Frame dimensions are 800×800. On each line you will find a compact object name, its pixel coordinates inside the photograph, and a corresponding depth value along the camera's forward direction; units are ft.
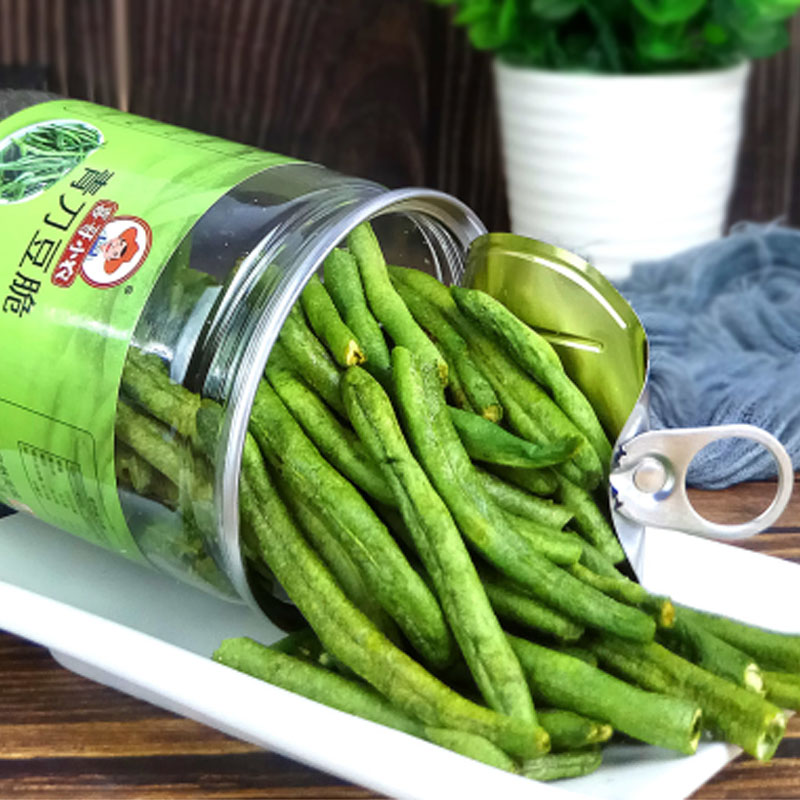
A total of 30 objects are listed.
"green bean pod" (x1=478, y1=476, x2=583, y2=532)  1.56
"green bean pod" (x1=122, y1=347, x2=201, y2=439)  1.54
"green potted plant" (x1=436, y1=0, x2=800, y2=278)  2.46
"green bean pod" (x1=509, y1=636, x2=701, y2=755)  1.44
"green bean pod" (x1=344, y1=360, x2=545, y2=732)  1.46
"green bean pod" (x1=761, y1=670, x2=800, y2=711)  1.49
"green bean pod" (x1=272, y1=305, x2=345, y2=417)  1.59
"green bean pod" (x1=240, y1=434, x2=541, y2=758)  1.44
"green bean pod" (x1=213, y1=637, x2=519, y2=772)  1.47
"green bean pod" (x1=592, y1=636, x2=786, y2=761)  1.44
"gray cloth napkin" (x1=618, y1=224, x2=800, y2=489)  1.99
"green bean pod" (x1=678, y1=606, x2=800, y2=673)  1.52
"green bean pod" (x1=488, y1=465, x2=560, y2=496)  1.58
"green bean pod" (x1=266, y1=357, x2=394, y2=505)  1.55
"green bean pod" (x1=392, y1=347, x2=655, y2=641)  1.49
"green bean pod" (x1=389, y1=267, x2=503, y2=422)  1.60
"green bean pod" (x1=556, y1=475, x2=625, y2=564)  1.58
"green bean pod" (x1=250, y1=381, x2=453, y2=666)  1.50
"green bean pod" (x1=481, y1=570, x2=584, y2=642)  1.51
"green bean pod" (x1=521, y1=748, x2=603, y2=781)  1.44
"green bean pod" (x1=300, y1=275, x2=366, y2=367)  1.58
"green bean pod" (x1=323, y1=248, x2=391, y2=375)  1.61
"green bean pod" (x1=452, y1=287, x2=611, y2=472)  1.60
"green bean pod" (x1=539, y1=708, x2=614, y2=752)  1.44
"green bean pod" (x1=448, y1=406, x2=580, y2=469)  1.53
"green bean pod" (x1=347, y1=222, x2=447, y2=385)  1.60
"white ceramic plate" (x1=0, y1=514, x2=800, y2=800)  1.42
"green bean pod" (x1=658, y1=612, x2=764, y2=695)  1.49
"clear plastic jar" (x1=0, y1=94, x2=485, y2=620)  1.53
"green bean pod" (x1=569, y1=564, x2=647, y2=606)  1.51
